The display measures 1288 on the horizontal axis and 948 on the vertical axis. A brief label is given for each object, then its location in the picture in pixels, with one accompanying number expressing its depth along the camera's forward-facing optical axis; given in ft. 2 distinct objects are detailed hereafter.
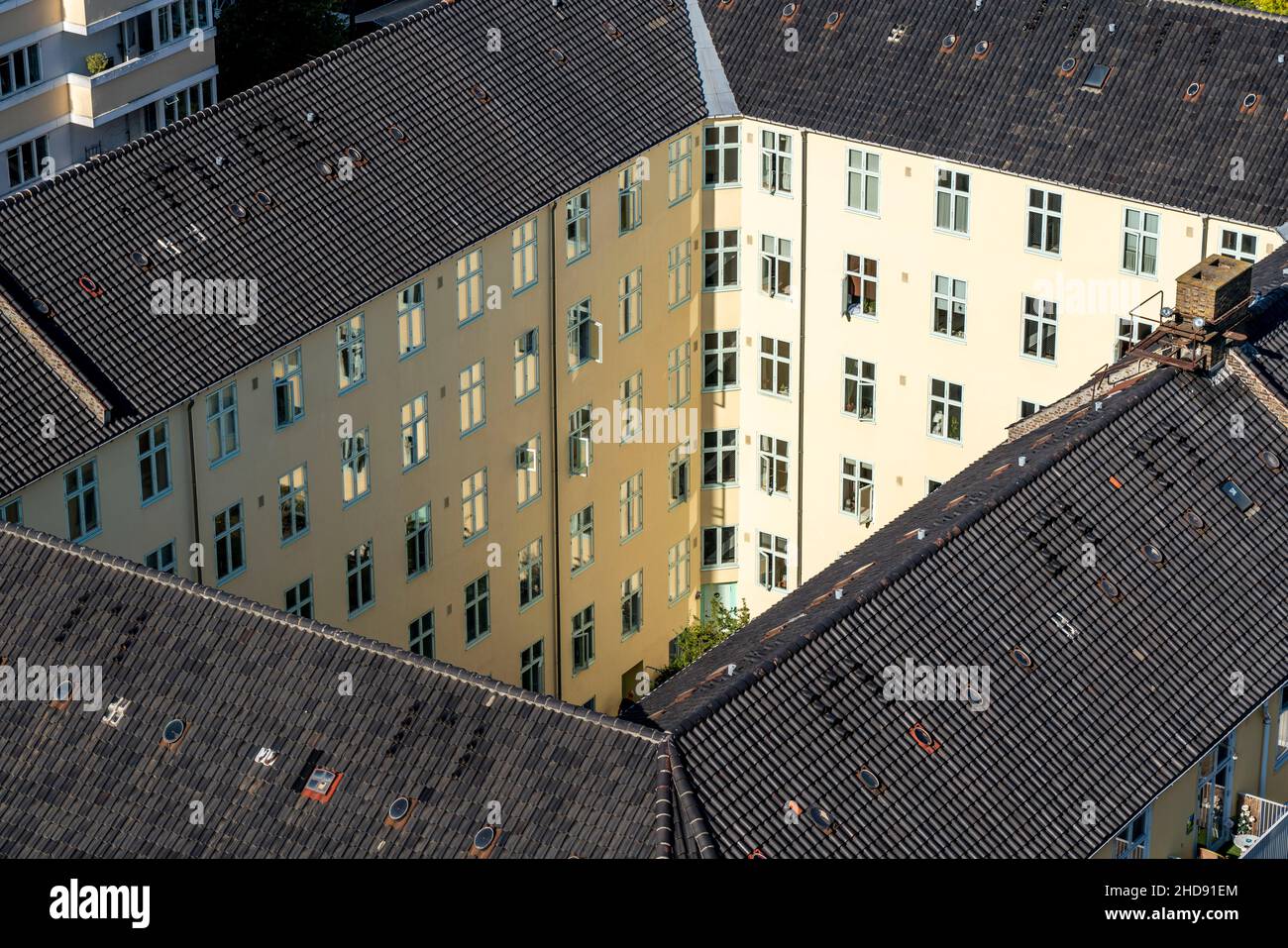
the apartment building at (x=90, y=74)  287.48
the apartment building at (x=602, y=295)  200.34
